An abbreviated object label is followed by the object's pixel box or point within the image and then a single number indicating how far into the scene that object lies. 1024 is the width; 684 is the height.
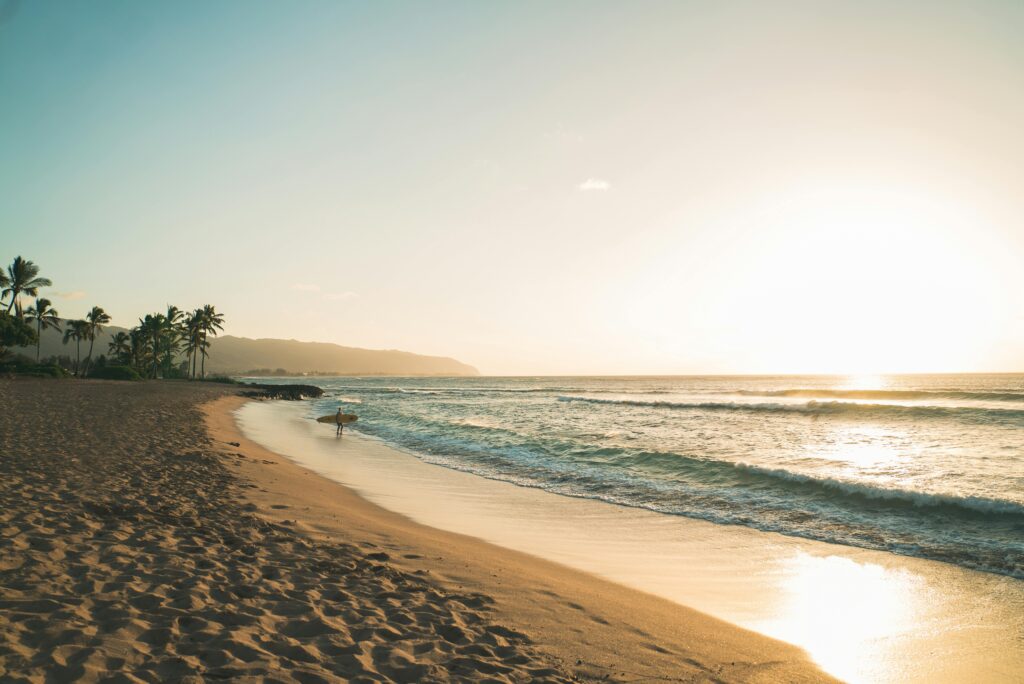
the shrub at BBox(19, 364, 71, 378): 56.39
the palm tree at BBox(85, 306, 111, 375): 76.00
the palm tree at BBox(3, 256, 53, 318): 62.19
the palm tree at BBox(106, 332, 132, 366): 79.25
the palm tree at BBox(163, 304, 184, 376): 83.56
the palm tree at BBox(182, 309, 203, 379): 91.81
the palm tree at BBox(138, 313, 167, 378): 79.56
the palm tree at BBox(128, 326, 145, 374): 79.31
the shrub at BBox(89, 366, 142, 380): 66.88
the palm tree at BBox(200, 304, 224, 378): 91.88
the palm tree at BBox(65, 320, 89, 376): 76.06
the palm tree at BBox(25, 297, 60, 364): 65.44
